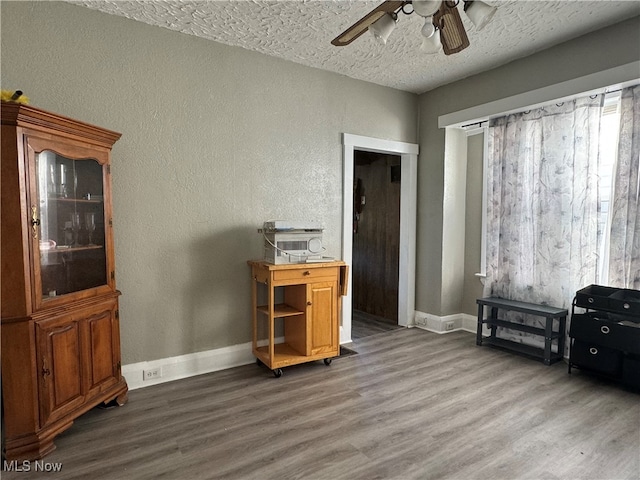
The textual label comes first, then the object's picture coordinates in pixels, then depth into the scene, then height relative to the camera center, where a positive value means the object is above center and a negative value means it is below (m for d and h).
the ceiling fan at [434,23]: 1.68 +0.96
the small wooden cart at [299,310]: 3.05 -0.82
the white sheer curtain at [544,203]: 3.31 +0.15
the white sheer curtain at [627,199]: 2.96 +0.16
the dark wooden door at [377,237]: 4.79 -0.26
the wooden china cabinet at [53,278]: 1.91 -0.36
